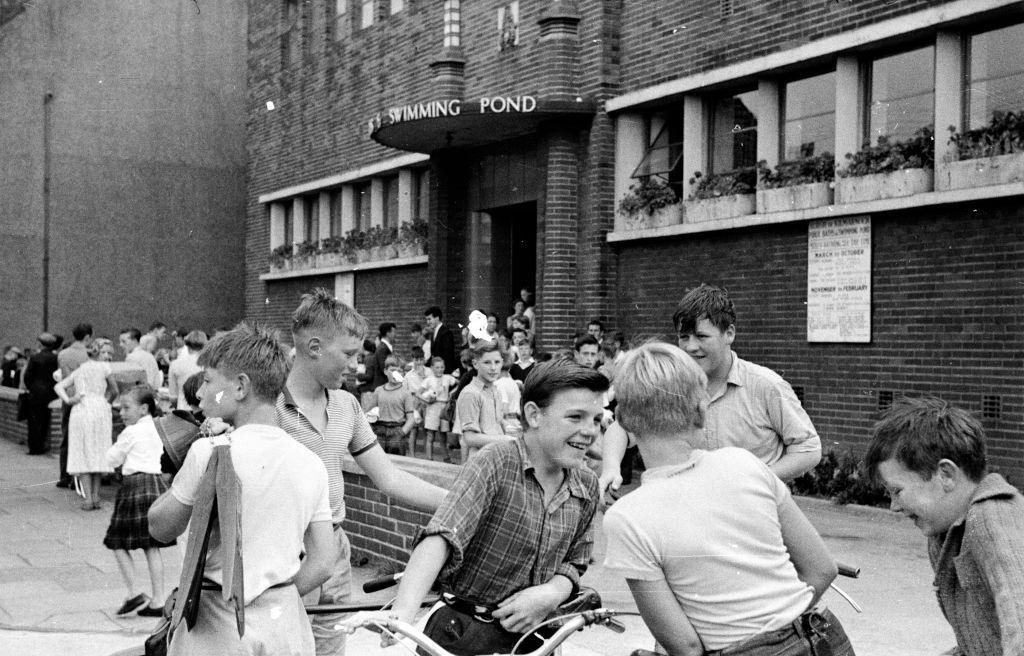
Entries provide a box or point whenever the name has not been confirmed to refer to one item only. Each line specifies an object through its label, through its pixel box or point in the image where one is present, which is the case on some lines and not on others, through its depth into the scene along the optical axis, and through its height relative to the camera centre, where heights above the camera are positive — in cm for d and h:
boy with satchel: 332 -56
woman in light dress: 1386 -124
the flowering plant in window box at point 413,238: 2330 +133
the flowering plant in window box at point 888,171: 1338 +151
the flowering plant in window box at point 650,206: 1705 +143
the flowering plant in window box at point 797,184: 1453 +148
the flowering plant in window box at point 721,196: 1580 +144
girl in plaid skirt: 841 -129
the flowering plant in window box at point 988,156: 1238 +153
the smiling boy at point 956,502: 268 -40
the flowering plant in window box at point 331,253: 2634 +120
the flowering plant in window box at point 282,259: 2880 +118
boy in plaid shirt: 353 -59
